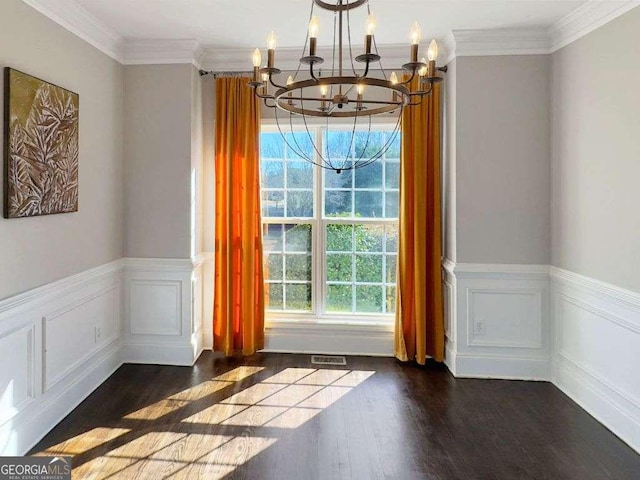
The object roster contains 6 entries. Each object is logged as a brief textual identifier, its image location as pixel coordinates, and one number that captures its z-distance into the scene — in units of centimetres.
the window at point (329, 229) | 410
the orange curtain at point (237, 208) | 391
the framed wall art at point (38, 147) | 238
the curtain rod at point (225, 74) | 392
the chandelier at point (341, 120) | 382
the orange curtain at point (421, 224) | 379
